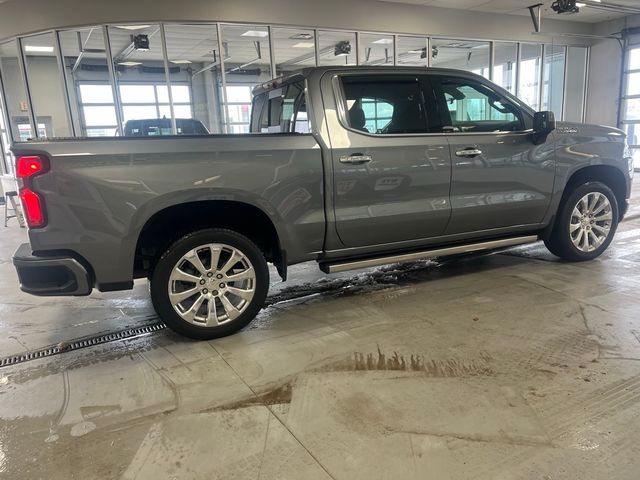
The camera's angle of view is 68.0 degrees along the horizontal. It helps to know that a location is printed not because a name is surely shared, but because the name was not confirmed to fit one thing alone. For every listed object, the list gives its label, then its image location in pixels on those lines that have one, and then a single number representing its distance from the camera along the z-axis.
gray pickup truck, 2.84
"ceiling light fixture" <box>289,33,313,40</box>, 10.26
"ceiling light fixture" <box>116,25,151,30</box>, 8.93
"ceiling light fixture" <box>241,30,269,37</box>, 9.85
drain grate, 3.16
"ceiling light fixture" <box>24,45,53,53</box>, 9.34
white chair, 8.05
